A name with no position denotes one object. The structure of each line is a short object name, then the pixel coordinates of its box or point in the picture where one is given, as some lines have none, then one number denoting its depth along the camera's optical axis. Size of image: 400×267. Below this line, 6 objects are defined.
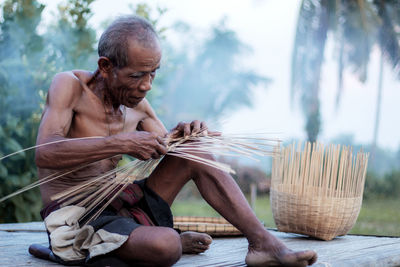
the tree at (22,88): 3.49
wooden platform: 2.04
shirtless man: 1.80
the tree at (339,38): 13.80
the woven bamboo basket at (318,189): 2.80
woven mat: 2.74
